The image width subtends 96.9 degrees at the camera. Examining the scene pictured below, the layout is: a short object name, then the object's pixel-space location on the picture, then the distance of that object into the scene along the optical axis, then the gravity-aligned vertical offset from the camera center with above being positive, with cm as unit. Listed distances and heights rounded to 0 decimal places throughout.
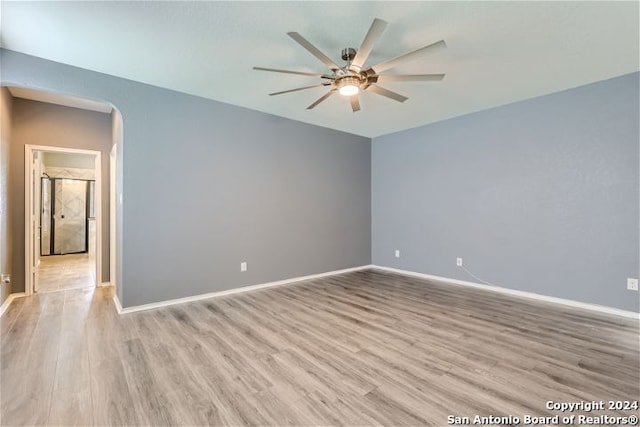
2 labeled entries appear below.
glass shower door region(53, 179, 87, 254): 705 -9
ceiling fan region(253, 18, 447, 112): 188 +116
